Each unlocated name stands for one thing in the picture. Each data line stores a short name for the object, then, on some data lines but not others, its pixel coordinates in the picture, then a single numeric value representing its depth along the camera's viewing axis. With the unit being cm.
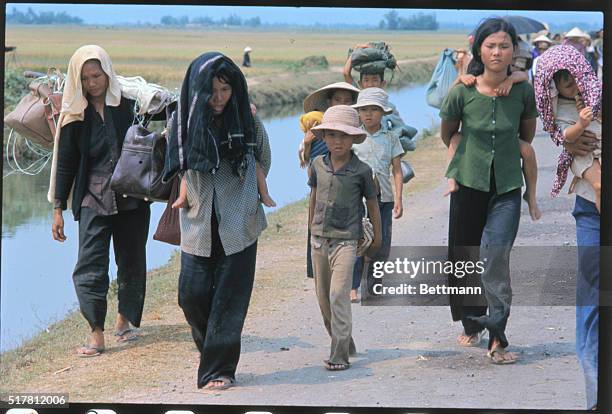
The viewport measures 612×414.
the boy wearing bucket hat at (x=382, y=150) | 1367
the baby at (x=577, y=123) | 1279
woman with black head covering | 1273
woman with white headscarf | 1352
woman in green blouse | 1307
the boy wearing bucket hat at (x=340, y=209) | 1317
